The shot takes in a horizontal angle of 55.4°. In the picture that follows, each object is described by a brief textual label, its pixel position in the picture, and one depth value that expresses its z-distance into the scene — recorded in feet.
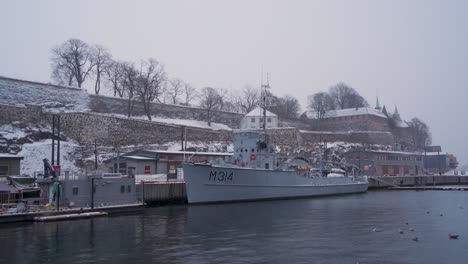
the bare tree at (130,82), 191.72
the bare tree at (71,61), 196.54
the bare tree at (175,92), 253.44
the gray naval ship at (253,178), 103.30
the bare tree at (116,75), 212.23
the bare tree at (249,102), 287.93
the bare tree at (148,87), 194.29
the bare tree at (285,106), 282.15
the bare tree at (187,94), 261.65
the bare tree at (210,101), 224.33
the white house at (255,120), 231.61
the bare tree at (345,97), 339.57
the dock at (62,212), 72.84
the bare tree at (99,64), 206.80
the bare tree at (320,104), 304.50
